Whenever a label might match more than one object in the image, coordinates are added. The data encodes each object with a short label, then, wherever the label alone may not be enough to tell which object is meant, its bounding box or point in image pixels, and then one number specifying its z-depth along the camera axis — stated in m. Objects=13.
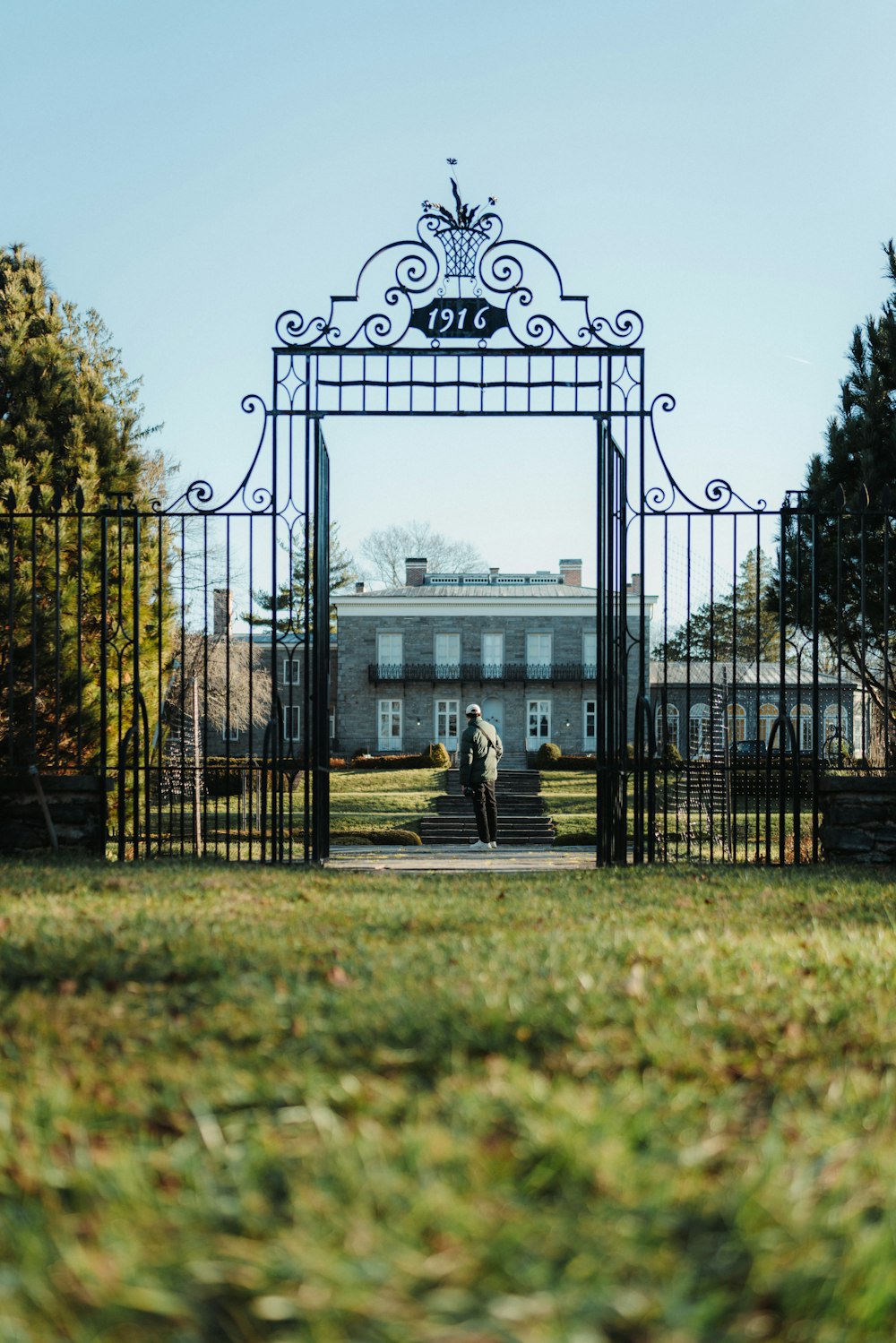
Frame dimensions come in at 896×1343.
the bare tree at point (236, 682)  24.03
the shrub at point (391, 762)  35.44
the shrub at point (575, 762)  35.38
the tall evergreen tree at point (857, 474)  11.05
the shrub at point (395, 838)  17.28
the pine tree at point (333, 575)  40.41
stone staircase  20.58
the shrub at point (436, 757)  35.09
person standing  12.85
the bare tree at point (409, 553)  46.25
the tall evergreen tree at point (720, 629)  35.69
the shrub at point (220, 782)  26.22
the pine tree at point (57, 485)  10.27
